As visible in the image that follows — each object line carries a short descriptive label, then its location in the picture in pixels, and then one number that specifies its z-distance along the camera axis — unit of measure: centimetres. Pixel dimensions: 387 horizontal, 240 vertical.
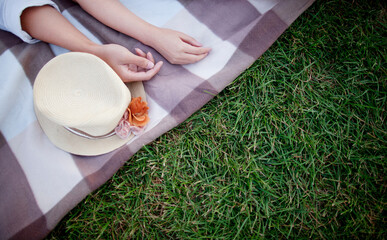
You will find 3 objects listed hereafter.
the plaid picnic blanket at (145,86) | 97
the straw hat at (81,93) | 82
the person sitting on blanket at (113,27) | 96
